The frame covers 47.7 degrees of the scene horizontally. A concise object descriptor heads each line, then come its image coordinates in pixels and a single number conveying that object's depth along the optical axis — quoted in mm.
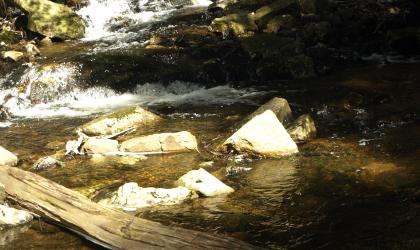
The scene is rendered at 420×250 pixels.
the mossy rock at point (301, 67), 11478
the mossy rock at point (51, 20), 14930
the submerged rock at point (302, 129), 7328
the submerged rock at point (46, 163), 6973
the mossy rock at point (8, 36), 14633
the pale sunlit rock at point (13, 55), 12663
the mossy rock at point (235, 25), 14367
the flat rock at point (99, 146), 7409
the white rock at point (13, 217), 5059
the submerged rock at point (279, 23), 14422
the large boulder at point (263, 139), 6719
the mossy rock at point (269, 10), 14805
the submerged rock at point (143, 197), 5398
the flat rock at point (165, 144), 7258
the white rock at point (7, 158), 6992
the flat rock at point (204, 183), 5543
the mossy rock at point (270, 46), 12227
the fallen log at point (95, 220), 3943
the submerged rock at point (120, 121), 8414
